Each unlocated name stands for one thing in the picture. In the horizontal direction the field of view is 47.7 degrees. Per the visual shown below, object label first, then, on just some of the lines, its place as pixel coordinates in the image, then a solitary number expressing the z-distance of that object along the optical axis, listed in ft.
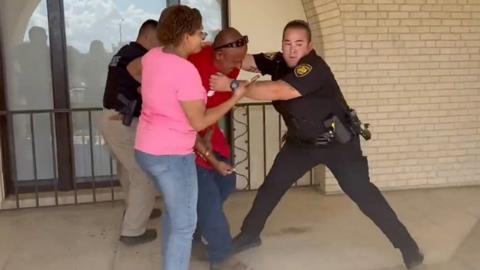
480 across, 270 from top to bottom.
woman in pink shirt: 8.59
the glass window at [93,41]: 17.02
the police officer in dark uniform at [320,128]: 10.44
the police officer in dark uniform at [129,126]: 12.14
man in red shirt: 10.48
